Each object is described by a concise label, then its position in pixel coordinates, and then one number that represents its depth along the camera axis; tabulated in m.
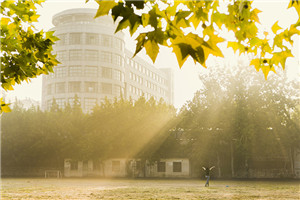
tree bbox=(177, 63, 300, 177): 44.25
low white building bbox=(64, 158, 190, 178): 48.97
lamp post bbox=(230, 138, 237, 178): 46.33
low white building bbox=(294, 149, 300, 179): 45.94
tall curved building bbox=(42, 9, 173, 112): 79.06
